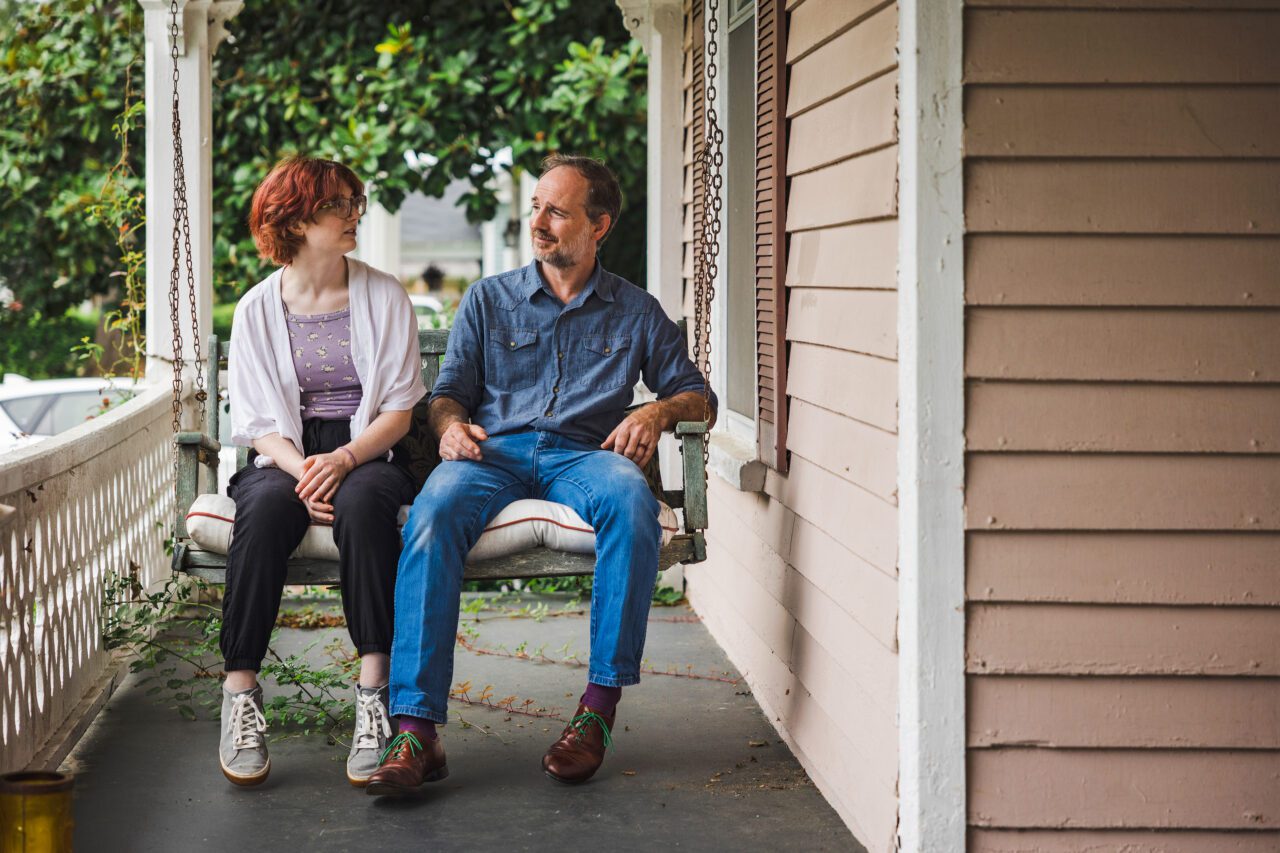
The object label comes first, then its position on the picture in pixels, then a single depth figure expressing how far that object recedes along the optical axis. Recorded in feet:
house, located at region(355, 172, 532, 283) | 53.01
